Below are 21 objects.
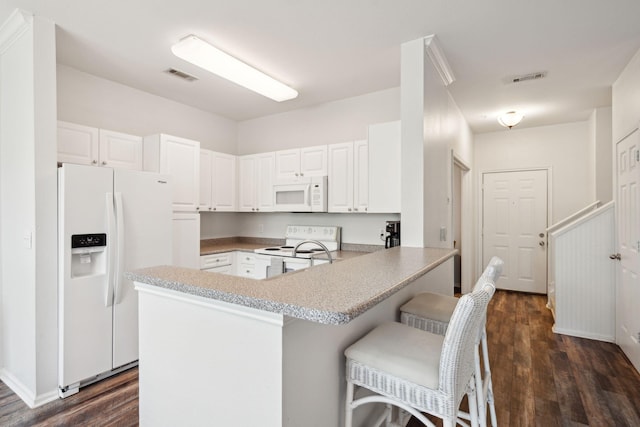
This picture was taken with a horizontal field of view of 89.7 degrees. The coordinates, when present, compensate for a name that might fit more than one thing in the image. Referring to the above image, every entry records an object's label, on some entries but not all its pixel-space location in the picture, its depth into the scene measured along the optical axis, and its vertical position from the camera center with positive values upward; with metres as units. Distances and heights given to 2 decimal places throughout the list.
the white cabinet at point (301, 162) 3.73 +0.60
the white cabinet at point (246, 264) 3.90 -0.64
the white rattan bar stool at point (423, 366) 1.08 -0.56
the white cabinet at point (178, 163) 3.36 +0.54
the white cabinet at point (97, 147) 2.80 +0.62
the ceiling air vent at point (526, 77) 3.11 +1.33
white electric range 3.39 -0.44
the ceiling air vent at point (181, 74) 3.10 +1.37
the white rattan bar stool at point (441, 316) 1.56 -0.58
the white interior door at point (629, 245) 2.64 -0.29
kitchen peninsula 1.04 -0.49
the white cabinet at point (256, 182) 4.14 +0.41
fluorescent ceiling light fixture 2.48 +1.26
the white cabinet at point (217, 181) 3.95 +0.40
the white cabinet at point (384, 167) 3.02 +0.43
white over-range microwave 3.67 +0.21
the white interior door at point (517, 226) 5.06 -0.23
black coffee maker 3.10 -0.21
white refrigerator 2.27 -0.37
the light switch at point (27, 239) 2.23 -0.18
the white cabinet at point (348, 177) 3.44 +0.39
